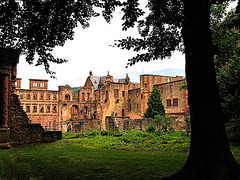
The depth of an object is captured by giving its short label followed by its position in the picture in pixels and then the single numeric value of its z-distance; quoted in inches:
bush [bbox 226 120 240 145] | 524.5
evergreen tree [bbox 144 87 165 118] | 1583.4
